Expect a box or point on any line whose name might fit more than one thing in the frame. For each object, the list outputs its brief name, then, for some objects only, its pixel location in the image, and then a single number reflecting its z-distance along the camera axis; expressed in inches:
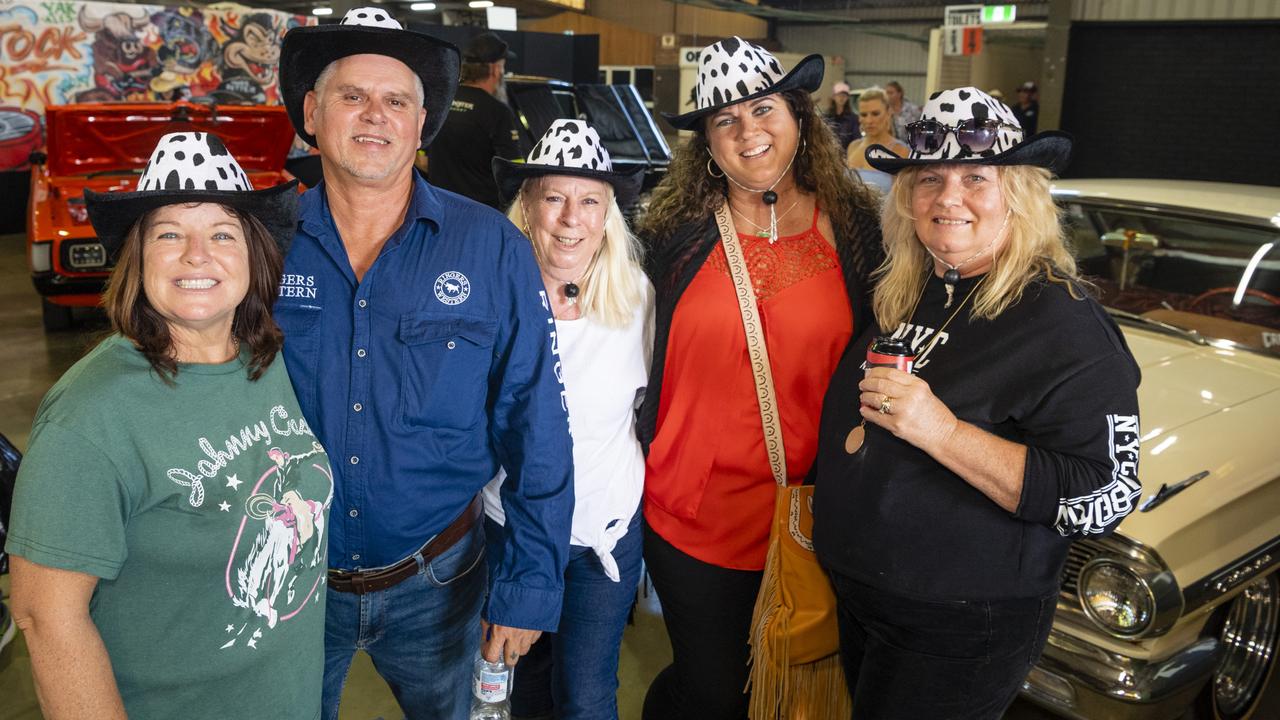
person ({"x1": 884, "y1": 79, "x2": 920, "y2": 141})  501.4
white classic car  101.0
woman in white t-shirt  91.1
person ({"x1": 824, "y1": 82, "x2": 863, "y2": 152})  494.3
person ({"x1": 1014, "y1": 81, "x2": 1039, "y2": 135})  458.0
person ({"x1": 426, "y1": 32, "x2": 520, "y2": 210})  247.4
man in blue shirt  73.4
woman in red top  91.5
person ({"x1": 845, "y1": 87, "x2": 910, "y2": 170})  317.7
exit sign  500.1
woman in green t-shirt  53.0
